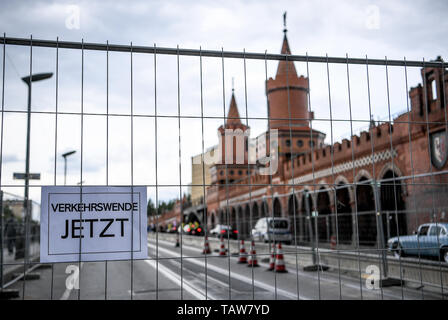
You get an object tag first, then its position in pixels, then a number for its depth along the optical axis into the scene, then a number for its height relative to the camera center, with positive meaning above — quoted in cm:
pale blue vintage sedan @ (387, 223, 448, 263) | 1139 -89
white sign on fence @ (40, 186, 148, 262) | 496 -10
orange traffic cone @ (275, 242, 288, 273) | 1622 -187
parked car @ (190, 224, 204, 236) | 5100 -224
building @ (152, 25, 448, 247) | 1345 +229
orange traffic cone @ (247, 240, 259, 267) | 1862 -206
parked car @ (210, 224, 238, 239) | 3054 -153
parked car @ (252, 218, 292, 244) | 2553 -102
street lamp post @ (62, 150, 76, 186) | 2264 +306
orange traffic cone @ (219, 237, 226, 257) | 2041 -162
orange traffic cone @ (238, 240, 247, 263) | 2016 -206
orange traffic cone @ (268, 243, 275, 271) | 1719 -196
